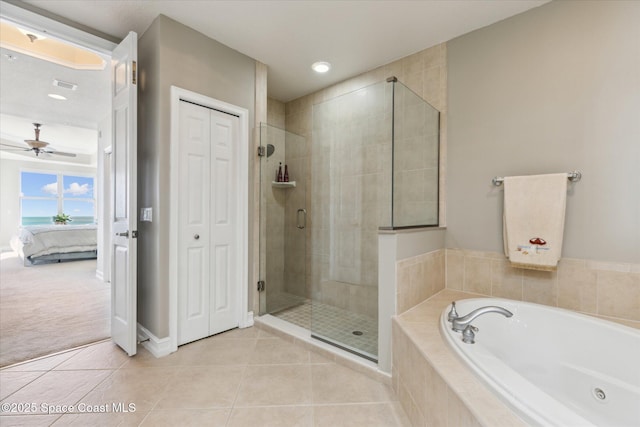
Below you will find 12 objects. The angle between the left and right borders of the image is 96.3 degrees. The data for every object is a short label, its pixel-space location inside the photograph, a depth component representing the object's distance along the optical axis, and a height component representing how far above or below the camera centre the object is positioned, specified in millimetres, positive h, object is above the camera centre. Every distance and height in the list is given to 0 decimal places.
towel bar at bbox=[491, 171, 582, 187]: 1893 +246
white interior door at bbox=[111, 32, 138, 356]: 2156 +113
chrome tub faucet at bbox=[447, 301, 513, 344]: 1426 -569
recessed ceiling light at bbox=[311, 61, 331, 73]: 2914 +1501
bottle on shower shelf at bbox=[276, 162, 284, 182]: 3088 +381
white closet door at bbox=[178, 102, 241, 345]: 2346 -109
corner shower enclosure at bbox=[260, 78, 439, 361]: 2217 +91
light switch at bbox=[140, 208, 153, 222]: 2287 -30
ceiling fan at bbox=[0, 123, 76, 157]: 5188 +1208
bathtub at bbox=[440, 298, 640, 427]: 1087 -741
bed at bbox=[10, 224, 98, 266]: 5711 -702
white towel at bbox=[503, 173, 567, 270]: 1911 -42
